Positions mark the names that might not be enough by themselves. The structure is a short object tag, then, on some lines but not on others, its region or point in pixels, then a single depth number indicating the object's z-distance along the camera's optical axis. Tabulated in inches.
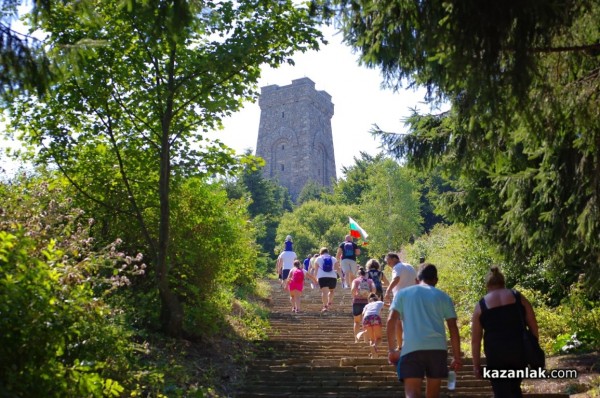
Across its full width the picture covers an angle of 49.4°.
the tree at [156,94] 347.6
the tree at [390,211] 1398.9
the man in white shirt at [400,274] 406.3
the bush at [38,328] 184.1
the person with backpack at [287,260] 681.6
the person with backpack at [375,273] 486.3
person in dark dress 208.1
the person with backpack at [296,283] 593.3
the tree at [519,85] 206.5
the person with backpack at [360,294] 454.0
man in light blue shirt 213.2
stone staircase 337.7
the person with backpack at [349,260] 620.1
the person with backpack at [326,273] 591.5
